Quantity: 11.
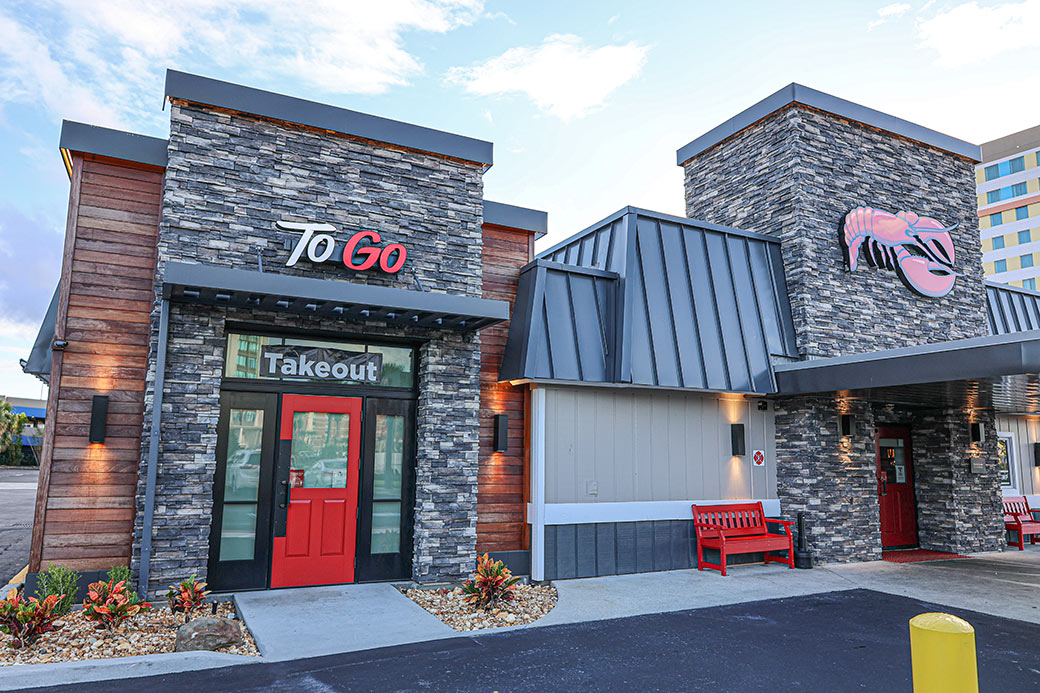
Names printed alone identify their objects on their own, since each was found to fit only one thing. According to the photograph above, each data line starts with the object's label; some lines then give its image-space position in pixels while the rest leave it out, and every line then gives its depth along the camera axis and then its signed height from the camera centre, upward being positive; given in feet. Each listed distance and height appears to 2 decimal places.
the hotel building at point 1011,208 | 162.91 +59.27
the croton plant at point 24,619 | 18.45 -5.27
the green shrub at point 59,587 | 20.51 -4.86
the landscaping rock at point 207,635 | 18.79 -5.78
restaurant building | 24.13 +3.33
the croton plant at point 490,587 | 24.17 -5.49
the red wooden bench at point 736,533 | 32.94 -4.76
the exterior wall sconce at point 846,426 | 37.32 +0.84
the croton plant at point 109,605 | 20.01 -5.24
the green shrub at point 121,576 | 21.49 -4.71
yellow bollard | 7.07 -2.32
